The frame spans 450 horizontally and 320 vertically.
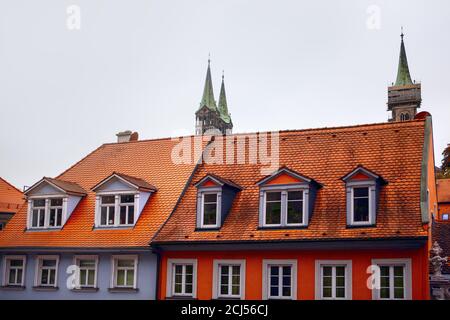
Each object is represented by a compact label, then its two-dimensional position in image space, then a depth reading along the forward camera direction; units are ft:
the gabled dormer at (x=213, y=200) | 78.48
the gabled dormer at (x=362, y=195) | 70.33
